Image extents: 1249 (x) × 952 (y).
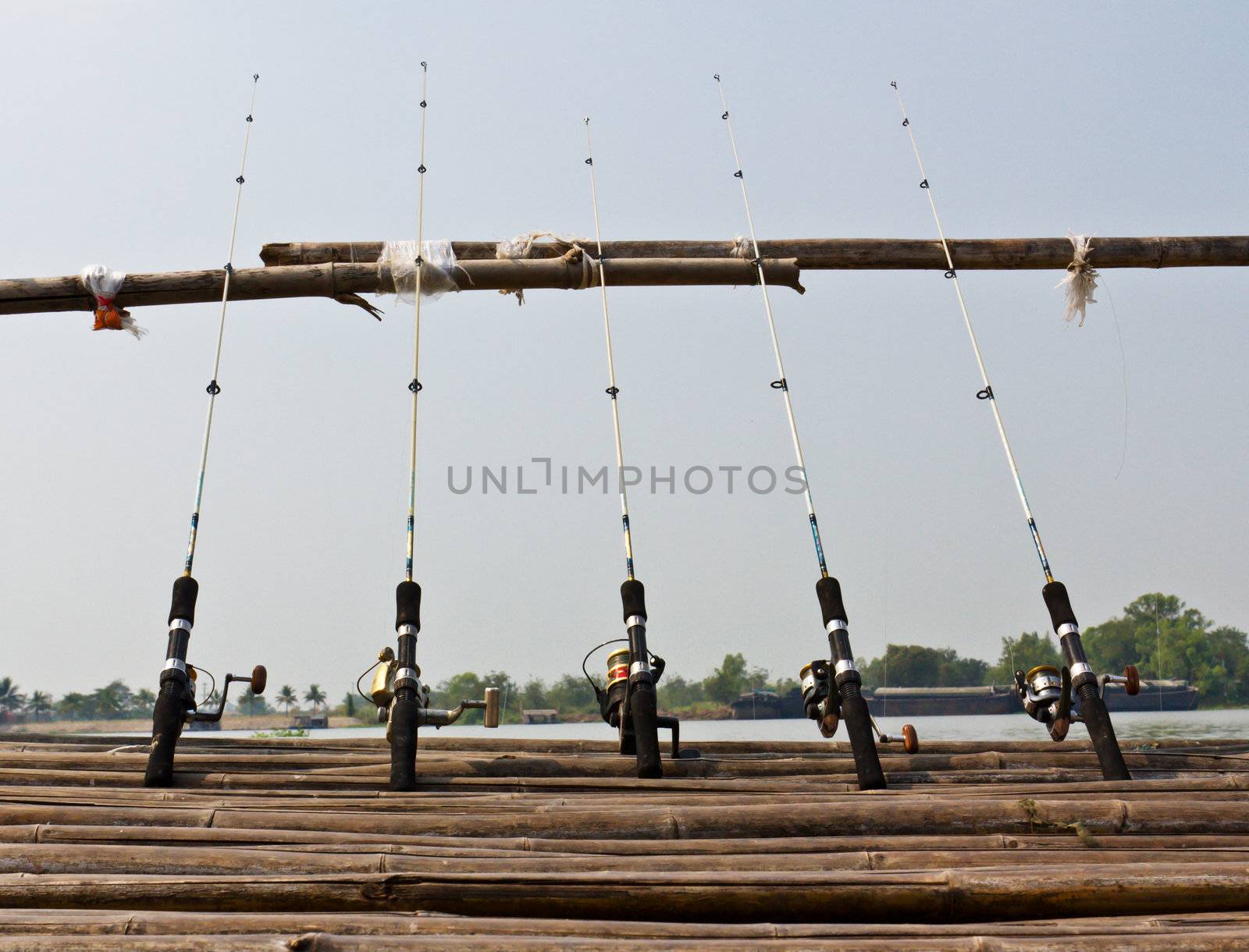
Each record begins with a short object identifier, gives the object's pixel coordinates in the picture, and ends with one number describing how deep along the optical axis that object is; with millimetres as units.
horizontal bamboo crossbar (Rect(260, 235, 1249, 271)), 9461
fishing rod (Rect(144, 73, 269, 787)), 5309
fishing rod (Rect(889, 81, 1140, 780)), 5480
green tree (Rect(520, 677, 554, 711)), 77812
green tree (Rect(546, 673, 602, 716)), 77475
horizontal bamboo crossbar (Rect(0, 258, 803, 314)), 8711
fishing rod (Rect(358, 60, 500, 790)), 5289
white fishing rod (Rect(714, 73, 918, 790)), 5234
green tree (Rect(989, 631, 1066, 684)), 83750
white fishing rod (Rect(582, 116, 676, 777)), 5559
